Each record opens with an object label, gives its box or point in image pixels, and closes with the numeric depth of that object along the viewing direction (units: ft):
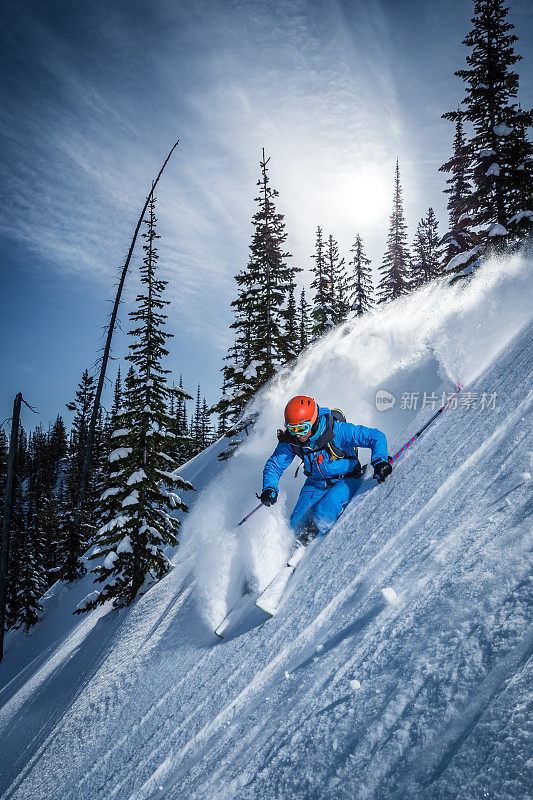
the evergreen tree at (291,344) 67.36
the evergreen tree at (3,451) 120.47
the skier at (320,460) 16.46
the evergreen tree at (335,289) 114.62
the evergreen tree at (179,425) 37.47
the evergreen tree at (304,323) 143.91
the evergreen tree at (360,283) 119.85
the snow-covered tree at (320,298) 106.32
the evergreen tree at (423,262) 123.46
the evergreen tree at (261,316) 57.93
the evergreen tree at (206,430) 198.79
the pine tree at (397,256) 118.11
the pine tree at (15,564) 81.13
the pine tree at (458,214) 71.45
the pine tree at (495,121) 51.88
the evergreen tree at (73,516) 68.64
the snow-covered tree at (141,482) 33.96
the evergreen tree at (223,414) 56.38
